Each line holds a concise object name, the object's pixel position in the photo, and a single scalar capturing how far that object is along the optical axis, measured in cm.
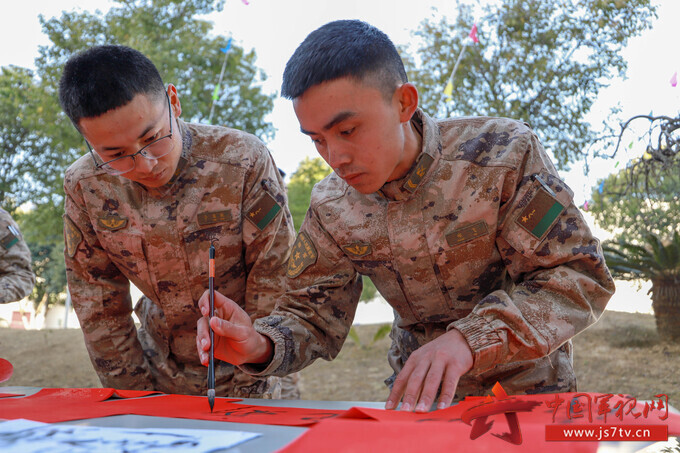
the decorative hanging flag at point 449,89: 714
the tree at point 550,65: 781
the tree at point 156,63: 925
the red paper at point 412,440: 104
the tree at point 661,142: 512
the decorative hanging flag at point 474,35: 754
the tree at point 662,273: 620
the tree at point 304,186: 905
